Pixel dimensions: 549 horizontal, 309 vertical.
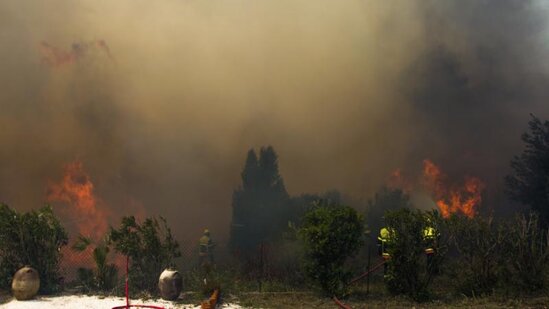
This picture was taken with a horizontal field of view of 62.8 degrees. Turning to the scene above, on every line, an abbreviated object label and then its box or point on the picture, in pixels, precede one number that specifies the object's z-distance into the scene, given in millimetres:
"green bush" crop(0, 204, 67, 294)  13653
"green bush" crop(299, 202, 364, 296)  13750
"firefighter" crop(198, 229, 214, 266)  21219
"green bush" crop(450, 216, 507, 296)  13633
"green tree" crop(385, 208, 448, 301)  13438
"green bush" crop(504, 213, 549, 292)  13383
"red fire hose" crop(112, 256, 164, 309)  12516
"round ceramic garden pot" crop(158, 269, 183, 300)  13273
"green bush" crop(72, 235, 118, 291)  14258
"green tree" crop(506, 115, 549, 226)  24469
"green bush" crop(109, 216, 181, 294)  14117
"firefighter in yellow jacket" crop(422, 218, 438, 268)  13531
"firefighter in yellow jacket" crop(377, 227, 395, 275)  13626
